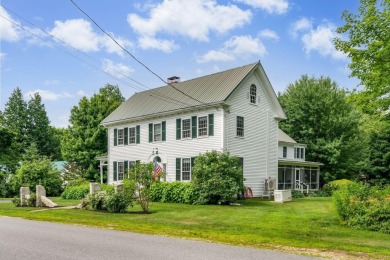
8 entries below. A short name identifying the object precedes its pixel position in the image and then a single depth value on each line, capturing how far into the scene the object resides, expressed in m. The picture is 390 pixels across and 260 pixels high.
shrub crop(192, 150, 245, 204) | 22.30
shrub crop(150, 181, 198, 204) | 23.34
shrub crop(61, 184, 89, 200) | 29.21
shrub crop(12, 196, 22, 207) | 22.75
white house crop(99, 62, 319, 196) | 26.27
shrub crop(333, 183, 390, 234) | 13.05
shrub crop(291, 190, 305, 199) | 30.41
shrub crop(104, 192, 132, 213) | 18.45
